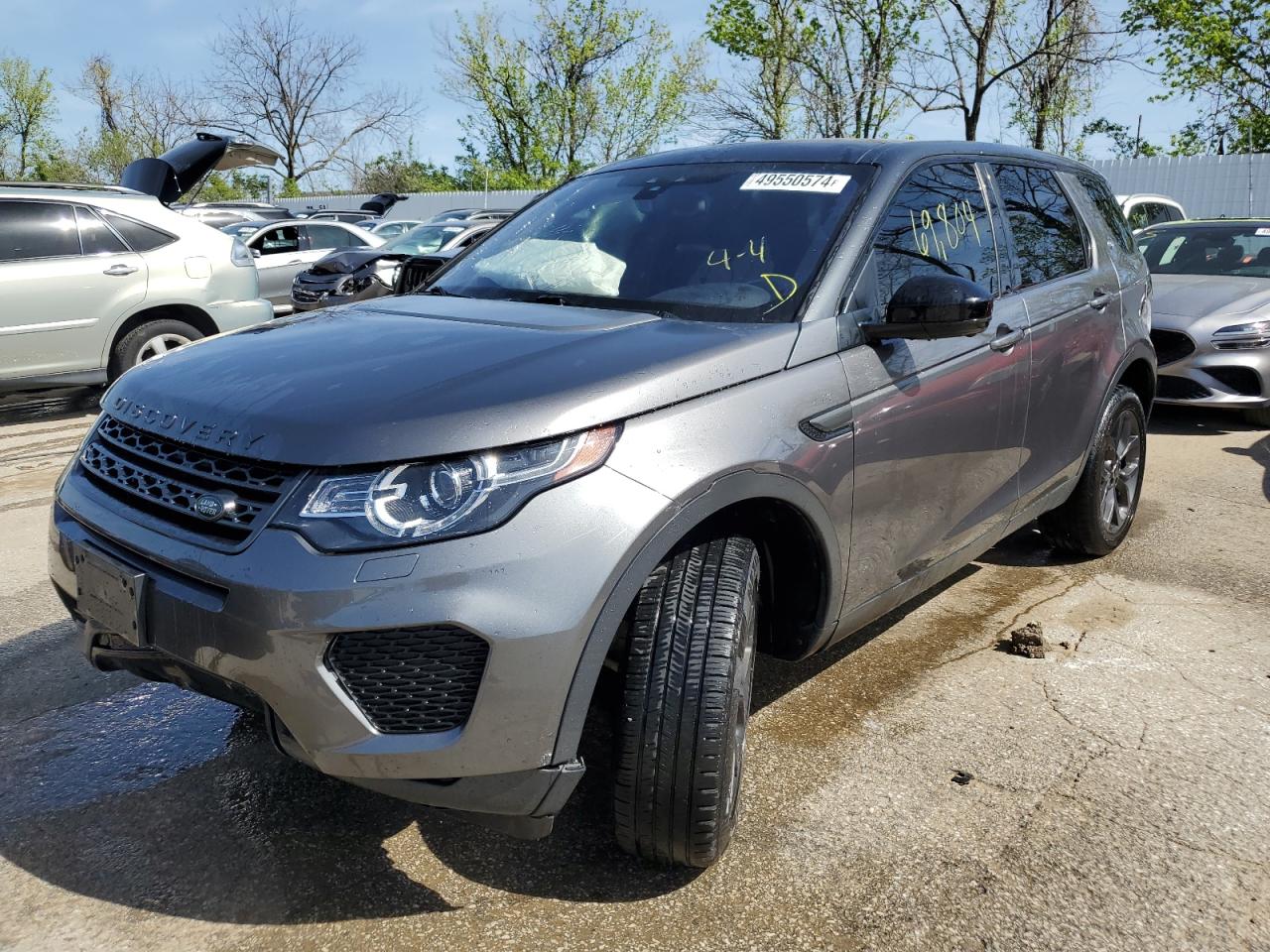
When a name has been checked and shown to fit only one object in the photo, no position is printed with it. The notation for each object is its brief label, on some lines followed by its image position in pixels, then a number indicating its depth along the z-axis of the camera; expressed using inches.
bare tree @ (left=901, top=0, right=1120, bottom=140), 818.2
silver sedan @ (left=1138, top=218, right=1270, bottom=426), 279.9
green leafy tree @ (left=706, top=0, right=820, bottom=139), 965.8
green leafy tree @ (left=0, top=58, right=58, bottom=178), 1728.6
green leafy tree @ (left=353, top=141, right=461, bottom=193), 1930.4
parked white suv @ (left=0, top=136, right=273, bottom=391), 291.7
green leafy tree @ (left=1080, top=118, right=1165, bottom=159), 1651.3
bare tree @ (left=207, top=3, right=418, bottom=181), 1788.9
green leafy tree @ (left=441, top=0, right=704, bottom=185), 1437.0
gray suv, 77.0
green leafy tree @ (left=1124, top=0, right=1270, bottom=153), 1016.2
